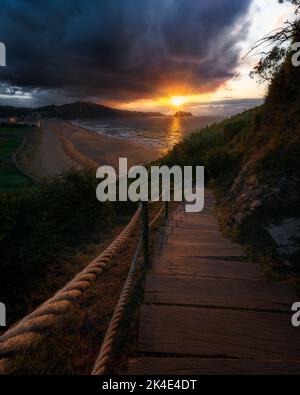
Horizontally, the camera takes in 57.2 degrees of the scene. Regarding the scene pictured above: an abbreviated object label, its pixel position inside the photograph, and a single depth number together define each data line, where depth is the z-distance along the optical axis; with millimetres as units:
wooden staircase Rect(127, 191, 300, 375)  2113
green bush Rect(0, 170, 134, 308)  4820
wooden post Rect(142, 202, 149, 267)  4031
